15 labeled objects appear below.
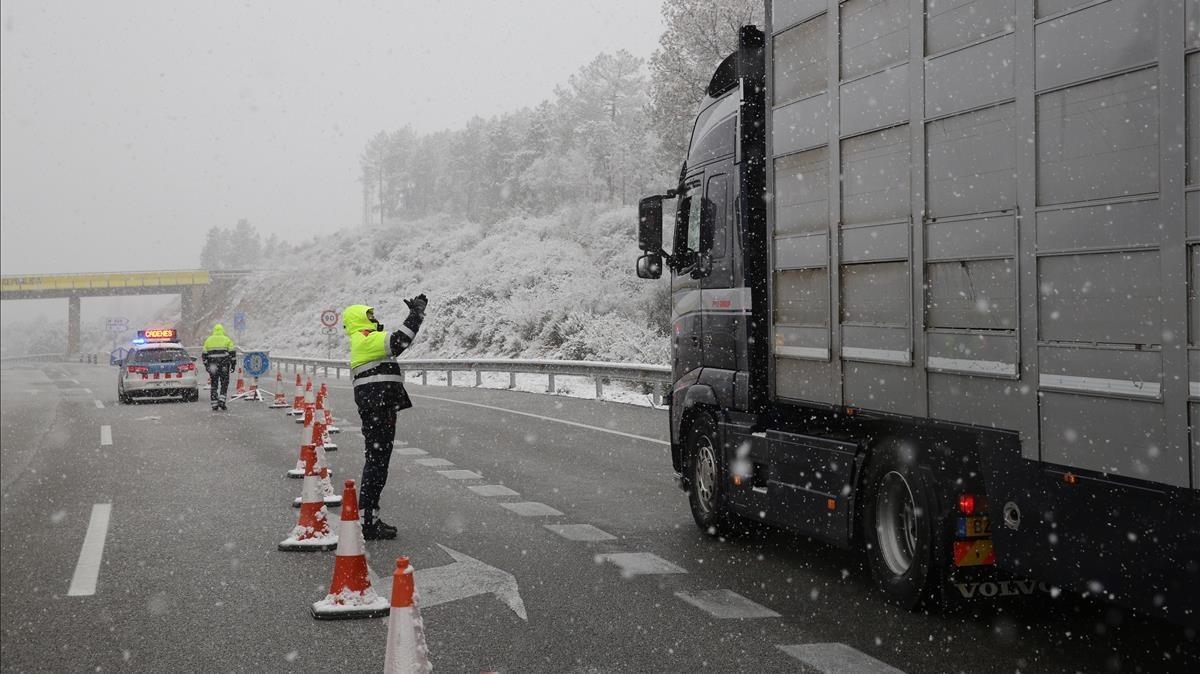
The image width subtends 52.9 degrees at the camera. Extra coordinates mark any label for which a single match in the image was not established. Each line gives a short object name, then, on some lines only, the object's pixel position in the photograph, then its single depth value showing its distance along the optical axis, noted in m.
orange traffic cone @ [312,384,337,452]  13.63
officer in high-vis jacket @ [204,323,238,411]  25.02
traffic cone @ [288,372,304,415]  22.96
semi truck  4.52
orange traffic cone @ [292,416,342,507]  10.12
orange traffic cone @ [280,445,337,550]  8.83
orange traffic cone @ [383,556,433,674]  4.45
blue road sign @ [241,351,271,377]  30.61
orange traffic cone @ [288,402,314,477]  10.69
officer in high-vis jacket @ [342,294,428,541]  9.42
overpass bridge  109.38
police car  28.59
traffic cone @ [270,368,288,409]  25.59
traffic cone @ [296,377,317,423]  16.18
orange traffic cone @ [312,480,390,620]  6.58
